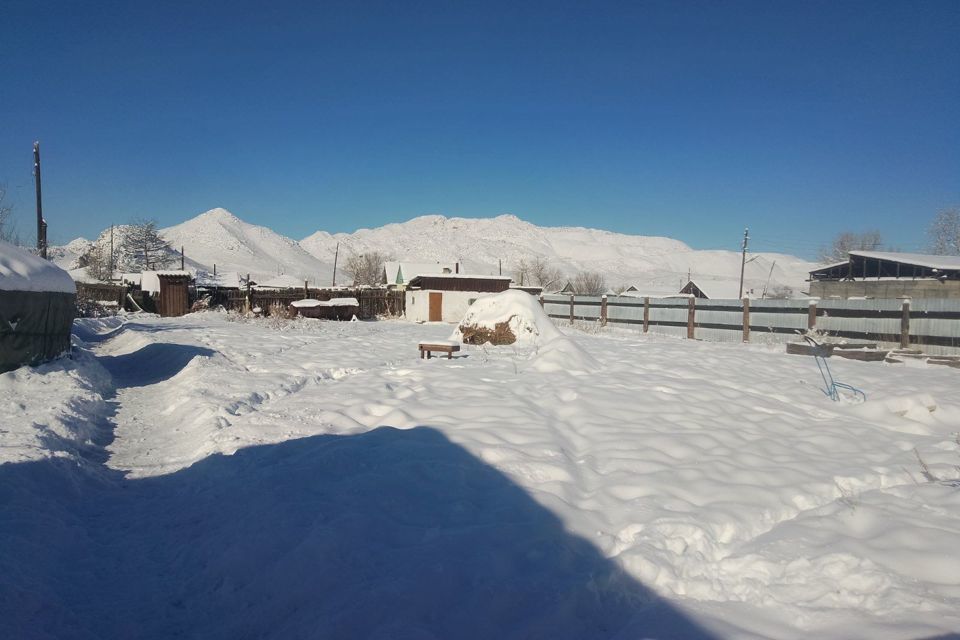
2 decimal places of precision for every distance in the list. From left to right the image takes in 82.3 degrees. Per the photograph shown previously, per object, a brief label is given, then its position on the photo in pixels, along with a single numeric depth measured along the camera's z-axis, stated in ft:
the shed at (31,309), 27.76
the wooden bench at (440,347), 36.88
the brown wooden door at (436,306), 94.94
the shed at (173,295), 89.04
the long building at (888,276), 96.12
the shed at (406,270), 145.75
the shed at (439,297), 94.94
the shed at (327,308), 88.12
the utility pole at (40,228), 72.49
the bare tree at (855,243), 209.36
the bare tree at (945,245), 148.76
